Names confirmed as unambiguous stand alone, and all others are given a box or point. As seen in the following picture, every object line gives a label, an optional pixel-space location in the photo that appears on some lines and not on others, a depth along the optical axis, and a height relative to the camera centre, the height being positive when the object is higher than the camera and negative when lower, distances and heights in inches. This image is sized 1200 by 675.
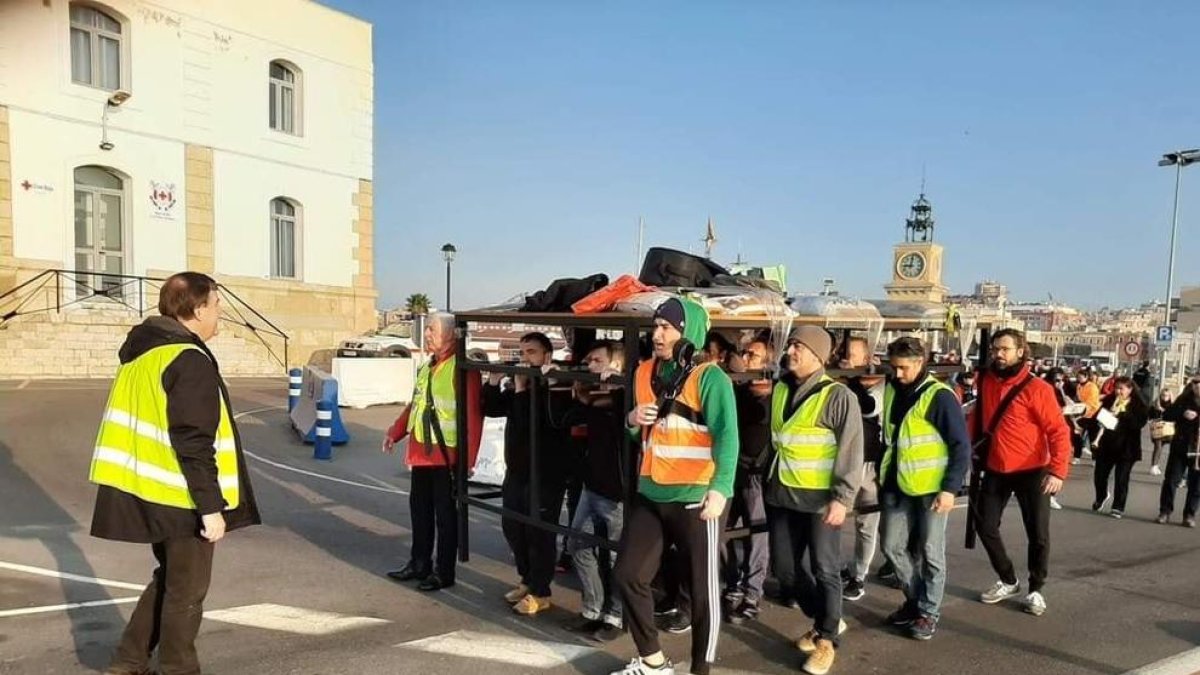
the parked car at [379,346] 836.4 -61.4
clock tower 1910.2 +88.0
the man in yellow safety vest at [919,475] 187.5 -39.8
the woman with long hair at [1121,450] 349.4 -61.0
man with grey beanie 167.8 -35.2
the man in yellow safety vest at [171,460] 135.5 -30.1
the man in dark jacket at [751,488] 199.8 -49.3
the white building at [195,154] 758.5 +144.3
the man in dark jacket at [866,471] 214.6 -45.7
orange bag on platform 185.9 +0.5
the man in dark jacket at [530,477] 201.5 -46.7
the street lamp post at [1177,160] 938.1 +185.1
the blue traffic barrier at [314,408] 443.8 -72.1
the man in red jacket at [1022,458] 207.6 -38.8
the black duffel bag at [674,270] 212.1 +8.1
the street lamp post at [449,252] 1113.4 +58.7
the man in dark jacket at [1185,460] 334.6 -61.7
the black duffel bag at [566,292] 203.4 +1.3
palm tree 2300.7 -27.1
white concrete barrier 636.7 -72.9
